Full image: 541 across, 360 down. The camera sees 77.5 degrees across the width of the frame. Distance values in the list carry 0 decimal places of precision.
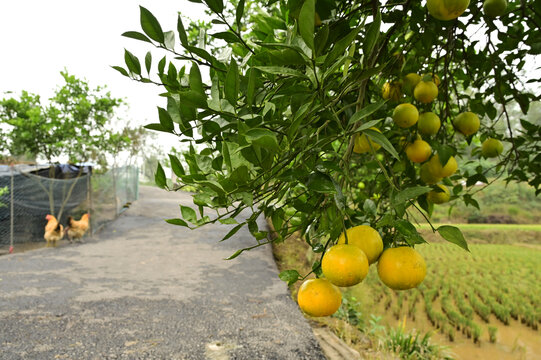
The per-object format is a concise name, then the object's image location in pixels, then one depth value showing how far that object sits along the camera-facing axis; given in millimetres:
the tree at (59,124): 7059
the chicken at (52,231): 6301
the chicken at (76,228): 6793
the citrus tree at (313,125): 534
